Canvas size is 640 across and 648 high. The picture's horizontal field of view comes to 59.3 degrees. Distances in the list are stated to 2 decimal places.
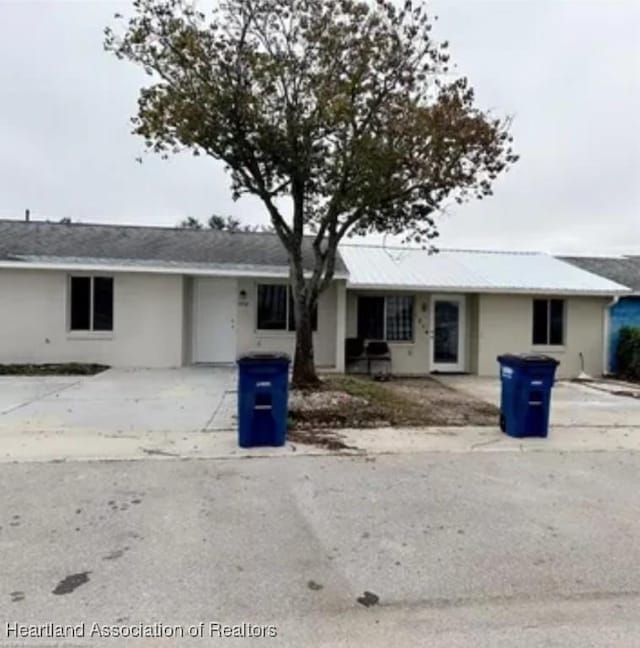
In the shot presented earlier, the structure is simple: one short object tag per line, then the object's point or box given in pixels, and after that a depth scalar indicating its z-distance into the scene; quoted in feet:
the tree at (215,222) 152.46
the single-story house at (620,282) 53.26
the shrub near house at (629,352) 50.42
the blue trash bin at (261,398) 23.01
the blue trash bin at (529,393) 25.46
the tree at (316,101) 31.42
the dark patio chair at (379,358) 48.70
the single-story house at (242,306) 46.93
